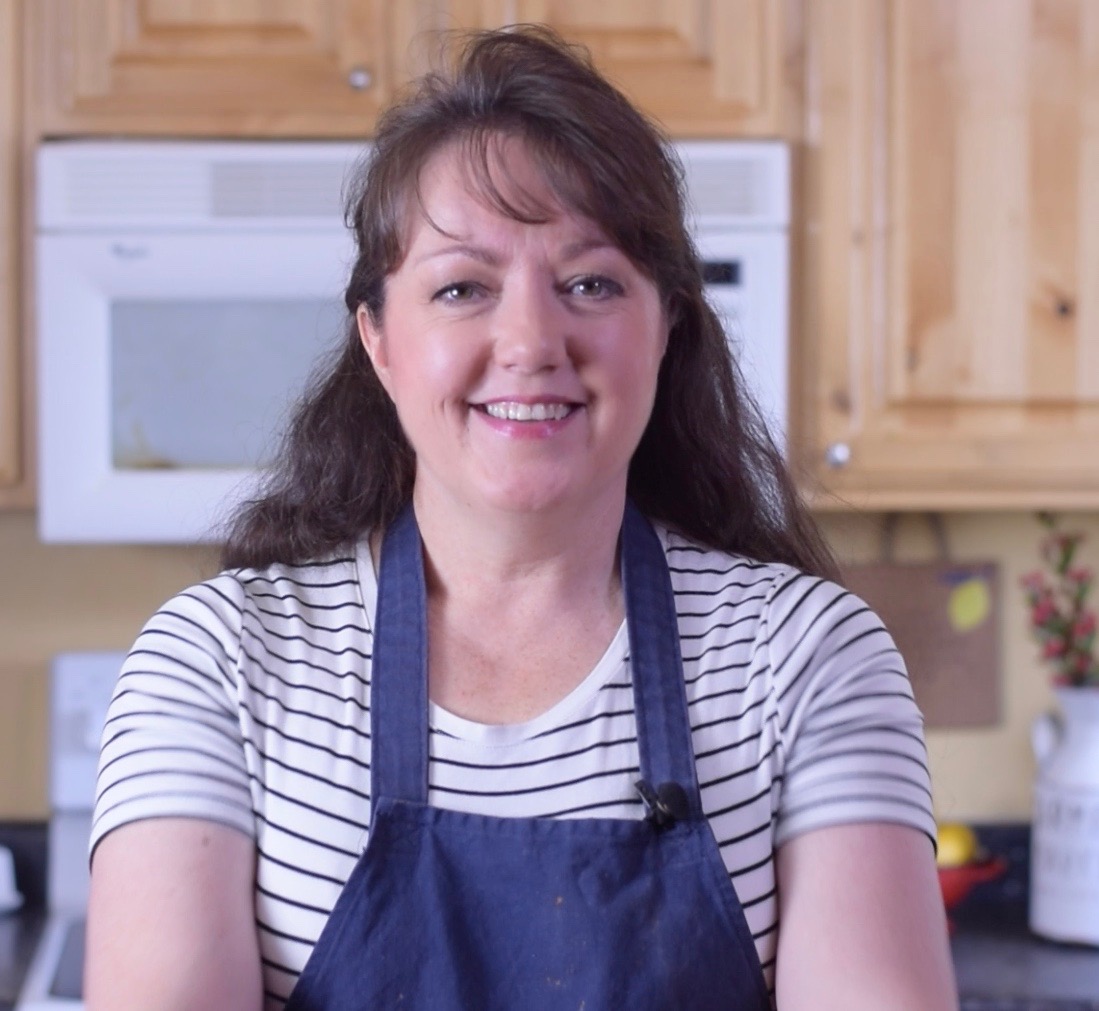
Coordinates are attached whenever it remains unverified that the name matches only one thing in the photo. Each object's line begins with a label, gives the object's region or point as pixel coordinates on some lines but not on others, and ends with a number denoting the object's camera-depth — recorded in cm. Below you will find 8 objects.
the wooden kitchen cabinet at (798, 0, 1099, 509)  205
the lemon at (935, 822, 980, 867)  230
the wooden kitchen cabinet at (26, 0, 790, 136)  200
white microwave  195
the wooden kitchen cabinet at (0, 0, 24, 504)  201
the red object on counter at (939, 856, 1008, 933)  224
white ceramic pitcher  218
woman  101
